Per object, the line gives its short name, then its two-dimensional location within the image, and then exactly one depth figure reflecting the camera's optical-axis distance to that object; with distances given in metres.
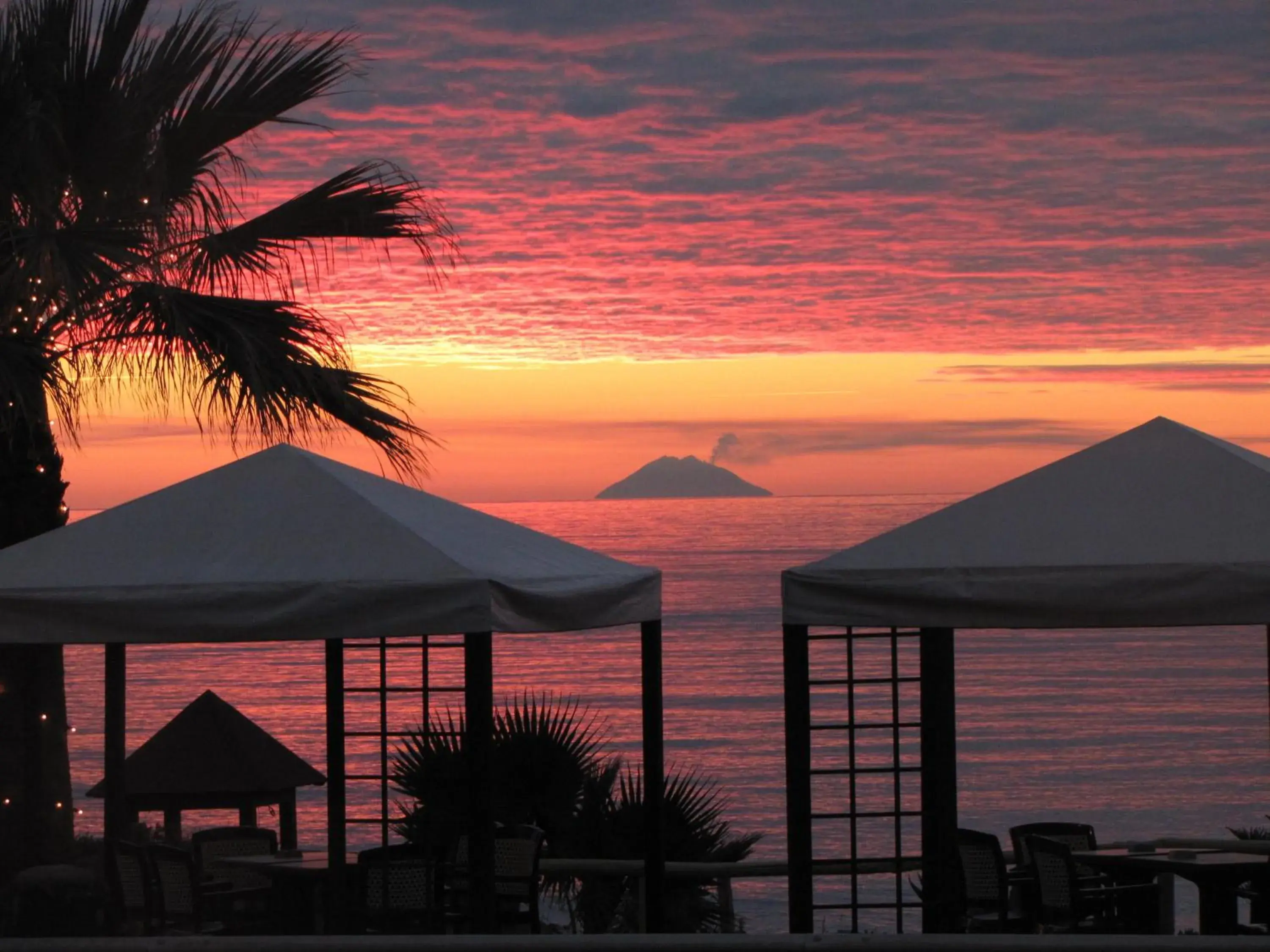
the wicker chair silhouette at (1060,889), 16.08
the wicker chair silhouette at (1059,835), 18.11
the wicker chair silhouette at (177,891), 16.26
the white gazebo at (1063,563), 12.62
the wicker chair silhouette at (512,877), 17.37
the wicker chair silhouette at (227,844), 19.45
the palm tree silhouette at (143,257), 20.23
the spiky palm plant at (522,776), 26.35
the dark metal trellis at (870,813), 15.38
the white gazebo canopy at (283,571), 13.35
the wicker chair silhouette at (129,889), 16.37
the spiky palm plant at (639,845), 23.06
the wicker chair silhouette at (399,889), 16.59
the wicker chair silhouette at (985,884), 16.36
